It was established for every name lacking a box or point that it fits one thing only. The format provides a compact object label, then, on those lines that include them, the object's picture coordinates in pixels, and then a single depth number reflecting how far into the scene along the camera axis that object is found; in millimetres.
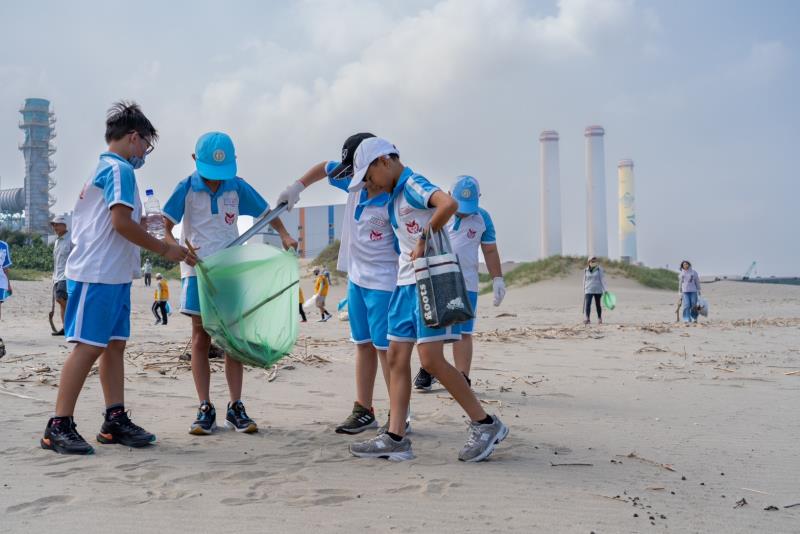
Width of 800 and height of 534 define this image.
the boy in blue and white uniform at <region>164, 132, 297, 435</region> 4754
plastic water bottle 4824
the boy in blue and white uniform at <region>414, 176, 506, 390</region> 6465
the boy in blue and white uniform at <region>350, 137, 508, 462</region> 4066
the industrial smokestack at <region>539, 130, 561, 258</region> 47188
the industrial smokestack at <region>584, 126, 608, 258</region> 48469
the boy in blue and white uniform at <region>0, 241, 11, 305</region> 11758
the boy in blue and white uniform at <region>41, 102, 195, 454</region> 4164
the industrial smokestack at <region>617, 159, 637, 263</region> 51906
